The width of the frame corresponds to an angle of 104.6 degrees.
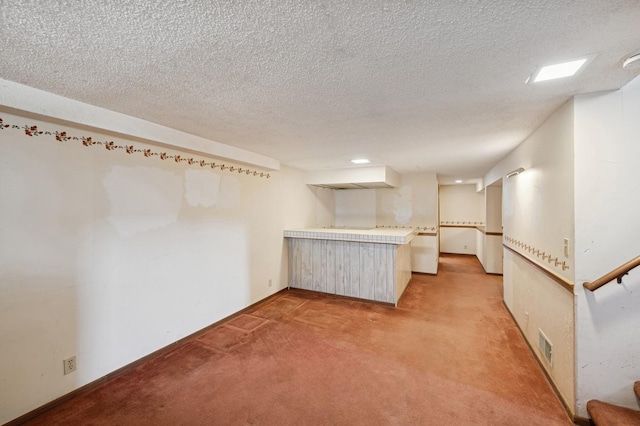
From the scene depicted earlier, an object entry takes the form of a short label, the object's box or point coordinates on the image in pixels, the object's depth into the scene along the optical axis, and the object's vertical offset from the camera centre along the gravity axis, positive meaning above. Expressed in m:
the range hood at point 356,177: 4.34 +0.58
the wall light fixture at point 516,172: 2.69 +0.39
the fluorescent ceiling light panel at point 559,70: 1.28 +0.74
